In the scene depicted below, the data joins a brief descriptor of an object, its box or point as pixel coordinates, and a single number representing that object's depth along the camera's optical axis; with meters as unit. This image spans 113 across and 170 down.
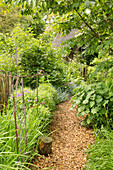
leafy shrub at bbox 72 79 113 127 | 2.59
